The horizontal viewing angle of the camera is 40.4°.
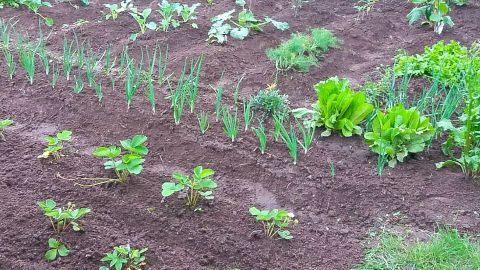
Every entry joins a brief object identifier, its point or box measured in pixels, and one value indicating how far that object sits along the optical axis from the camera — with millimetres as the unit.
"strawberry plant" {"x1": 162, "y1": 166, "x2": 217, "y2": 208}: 3172
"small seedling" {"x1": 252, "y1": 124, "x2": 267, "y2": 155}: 3775
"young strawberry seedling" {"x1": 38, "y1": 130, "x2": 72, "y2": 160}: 3562
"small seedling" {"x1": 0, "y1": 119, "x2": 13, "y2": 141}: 3697
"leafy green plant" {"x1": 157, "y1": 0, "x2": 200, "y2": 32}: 5461
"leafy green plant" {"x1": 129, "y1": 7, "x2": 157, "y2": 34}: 5371
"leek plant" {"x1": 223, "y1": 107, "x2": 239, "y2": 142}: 3887
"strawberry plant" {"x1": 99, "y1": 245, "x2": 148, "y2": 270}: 2850
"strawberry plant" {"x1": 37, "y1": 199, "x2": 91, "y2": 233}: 2961
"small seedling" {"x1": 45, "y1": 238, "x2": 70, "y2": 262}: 2908
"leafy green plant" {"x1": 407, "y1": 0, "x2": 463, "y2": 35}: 5543
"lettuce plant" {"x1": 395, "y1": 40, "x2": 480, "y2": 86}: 4613
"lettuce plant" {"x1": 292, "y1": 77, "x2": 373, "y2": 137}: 3992
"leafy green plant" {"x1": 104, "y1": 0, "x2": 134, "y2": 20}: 5664
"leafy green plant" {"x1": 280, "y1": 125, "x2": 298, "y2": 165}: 3713
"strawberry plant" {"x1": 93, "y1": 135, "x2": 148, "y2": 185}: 3314
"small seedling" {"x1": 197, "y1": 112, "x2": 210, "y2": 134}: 4002
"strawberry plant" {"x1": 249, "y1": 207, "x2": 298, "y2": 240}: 3109
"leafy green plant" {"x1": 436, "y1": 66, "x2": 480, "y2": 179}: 3677
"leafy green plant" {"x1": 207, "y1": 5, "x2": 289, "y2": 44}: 5332
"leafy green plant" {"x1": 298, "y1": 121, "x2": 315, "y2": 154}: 3852
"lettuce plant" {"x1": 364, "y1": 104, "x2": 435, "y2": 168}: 3799
